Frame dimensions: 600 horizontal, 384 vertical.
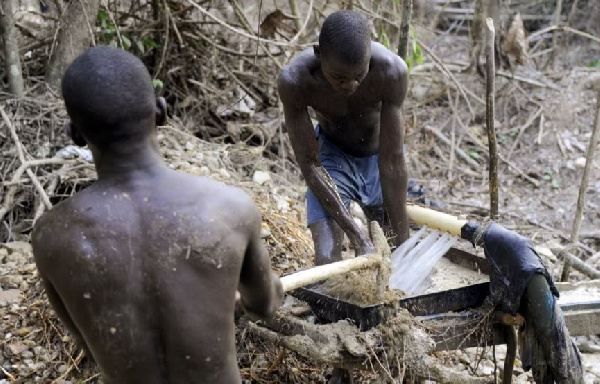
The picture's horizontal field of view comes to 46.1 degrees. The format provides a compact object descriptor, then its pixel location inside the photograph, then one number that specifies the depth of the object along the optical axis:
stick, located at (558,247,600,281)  4.87
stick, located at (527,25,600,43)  7.33
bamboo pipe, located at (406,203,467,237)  3.64
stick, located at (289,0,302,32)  6.50
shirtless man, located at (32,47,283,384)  1.81
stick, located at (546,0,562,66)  8.63
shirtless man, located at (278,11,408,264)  3.16
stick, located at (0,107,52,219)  4.47
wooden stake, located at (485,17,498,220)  4.10
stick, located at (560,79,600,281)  4.70
